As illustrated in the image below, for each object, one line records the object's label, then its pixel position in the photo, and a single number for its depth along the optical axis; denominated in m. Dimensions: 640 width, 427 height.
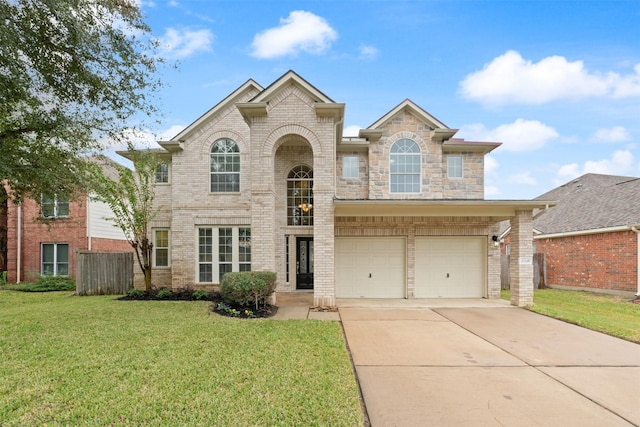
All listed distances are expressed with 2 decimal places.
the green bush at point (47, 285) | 14.40
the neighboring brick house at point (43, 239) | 15.88
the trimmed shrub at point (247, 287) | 8.75
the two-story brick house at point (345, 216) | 11.84
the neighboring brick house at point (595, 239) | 12.88
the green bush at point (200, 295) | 11.23
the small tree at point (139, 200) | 11.46
